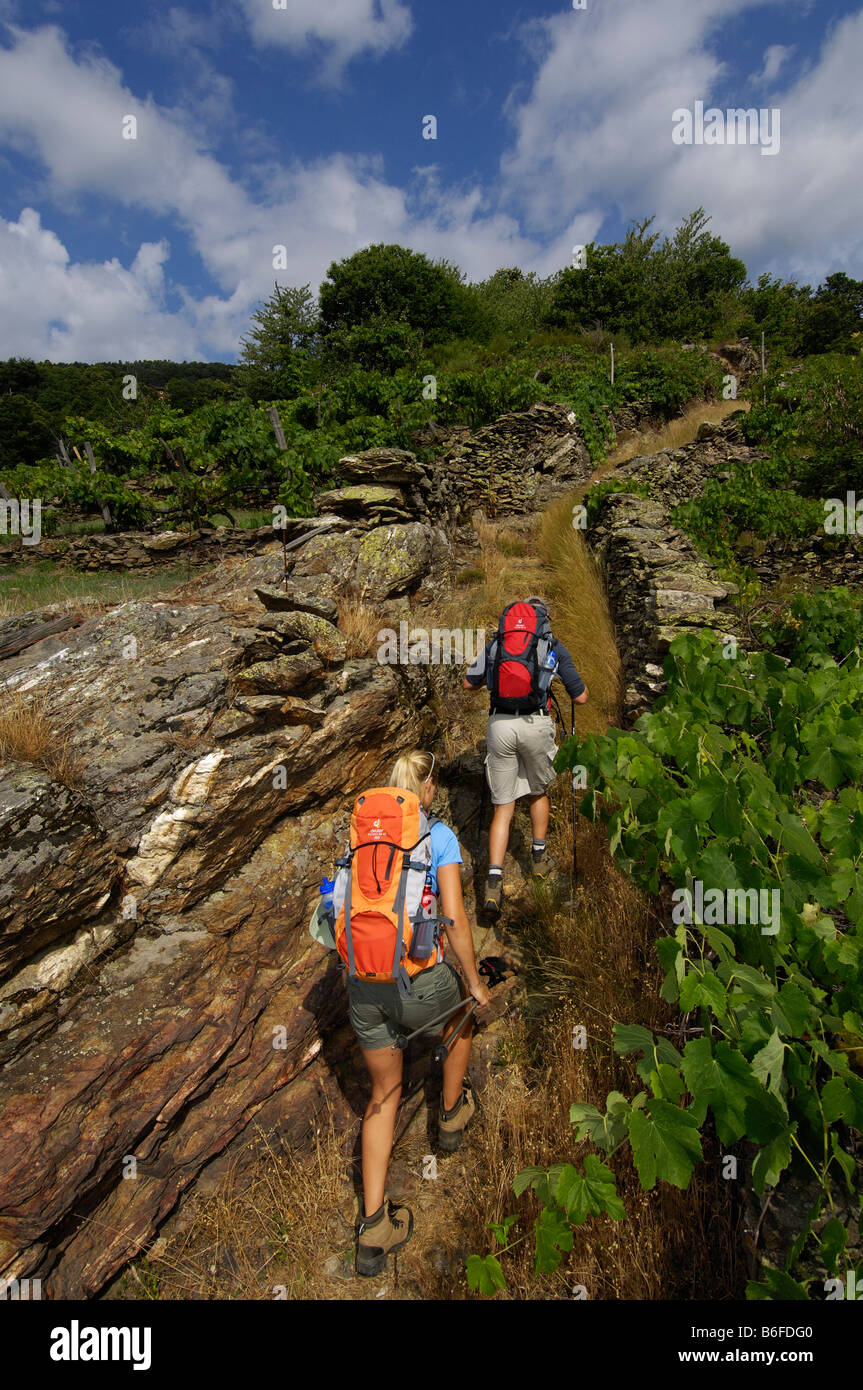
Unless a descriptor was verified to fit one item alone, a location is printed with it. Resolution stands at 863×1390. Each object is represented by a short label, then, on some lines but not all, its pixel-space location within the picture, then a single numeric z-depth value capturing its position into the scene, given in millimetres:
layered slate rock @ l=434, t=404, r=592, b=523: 12242
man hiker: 4105
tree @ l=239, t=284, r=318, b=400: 30062
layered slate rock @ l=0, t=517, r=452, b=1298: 2770
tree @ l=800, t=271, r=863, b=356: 25094
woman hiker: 2635
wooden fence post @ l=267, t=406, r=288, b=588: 8367
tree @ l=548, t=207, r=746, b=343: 25625
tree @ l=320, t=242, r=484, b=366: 27109
